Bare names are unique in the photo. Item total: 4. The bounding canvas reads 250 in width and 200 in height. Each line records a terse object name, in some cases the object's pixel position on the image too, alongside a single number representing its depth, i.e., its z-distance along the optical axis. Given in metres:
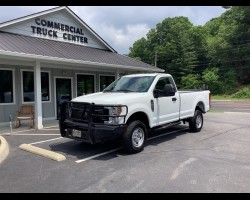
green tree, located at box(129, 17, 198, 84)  36.59
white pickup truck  4.66
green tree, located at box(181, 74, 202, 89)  32.87
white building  7.86
